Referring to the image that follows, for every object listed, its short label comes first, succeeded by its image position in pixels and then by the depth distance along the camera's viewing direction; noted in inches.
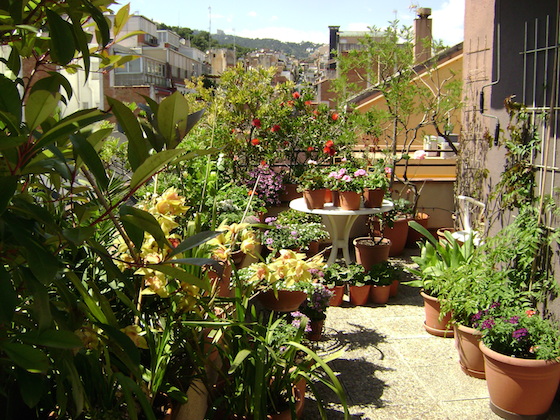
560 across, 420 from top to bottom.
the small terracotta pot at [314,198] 213.2
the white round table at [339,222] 214.5
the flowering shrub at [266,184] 262.5
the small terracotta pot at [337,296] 195.8
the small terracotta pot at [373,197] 214.4
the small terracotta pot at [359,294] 198.8
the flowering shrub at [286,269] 87.8
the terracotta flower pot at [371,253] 223.0
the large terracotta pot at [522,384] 117.3
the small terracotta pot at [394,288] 207.9
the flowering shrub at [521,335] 119.3
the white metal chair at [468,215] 202.1
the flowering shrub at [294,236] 199.8
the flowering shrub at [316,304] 154.9
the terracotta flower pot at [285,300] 152.3
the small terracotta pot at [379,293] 201.2
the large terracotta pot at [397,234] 262.4
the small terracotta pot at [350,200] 210.7
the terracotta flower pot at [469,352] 140.0
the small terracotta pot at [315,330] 155.1
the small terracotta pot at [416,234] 278.5
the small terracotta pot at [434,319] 168.1
